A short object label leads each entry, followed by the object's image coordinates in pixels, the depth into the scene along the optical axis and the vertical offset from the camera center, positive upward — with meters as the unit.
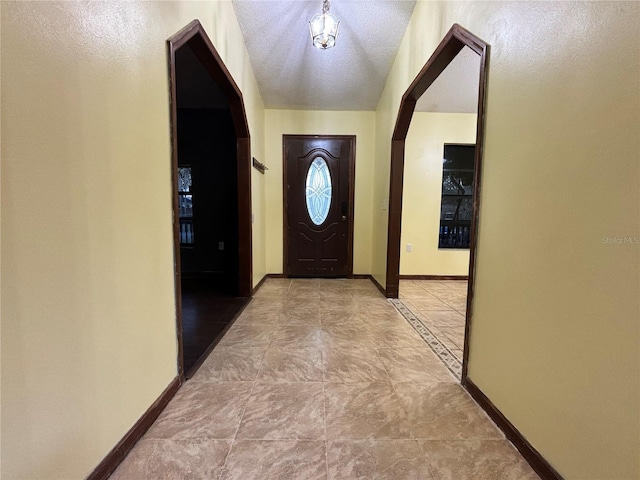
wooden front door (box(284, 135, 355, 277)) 4.30 +0.04
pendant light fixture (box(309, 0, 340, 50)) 2.30 +1.36
